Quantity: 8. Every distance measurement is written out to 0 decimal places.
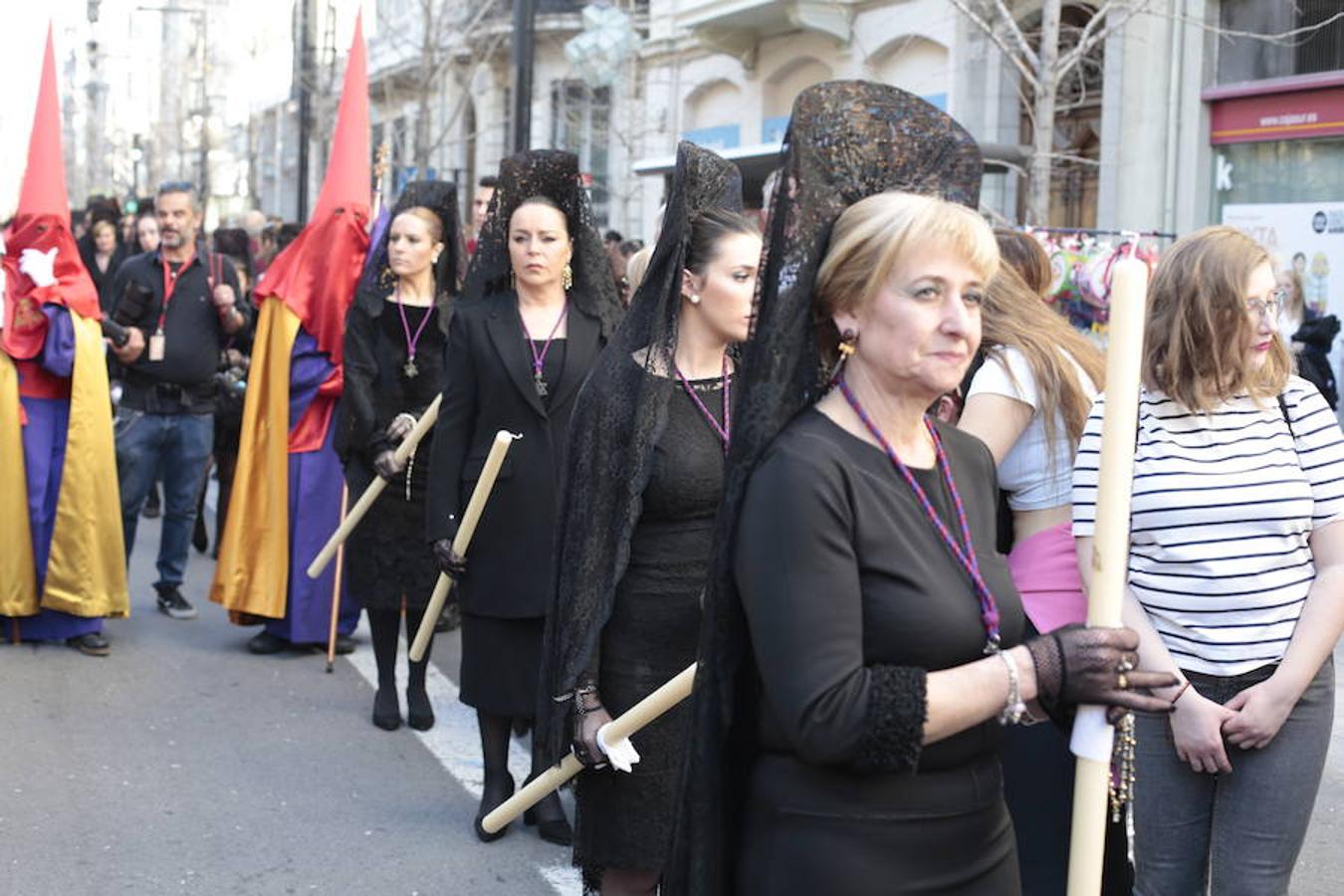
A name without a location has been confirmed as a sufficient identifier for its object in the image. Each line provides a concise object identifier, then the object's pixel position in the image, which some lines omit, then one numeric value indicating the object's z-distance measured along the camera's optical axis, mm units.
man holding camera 9234
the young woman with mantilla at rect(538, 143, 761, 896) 4348
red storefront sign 13820
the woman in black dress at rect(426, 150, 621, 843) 5867
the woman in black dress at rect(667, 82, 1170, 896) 2516
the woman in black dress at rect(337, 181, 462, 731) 7316
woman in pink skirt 3838
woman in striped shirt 3607
